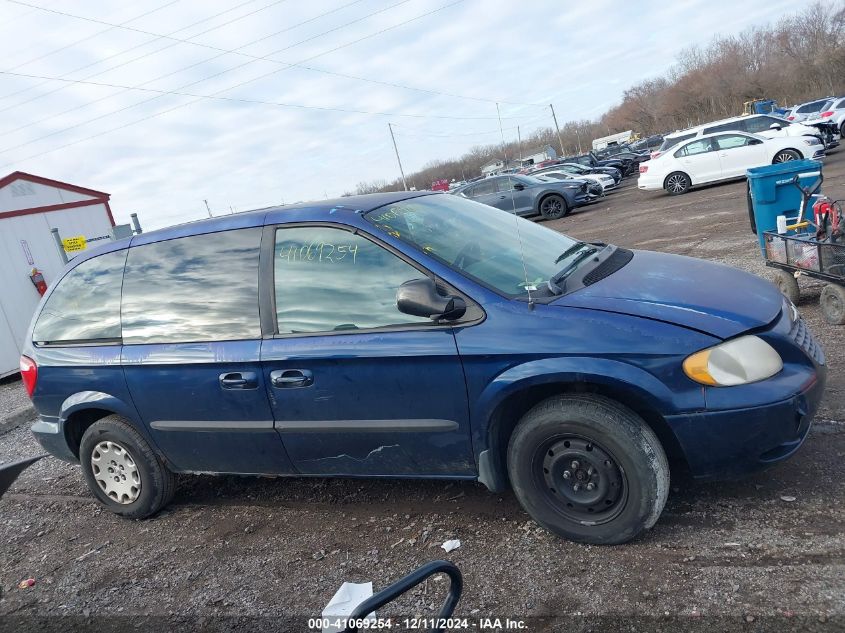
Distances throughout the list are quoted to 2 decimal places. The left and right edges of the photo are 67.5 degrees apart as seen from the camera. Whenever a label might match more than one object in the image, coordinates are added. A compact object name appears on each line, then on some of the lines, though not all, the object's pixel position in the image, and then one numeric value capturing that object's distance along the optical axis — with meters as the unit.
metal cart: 5.08
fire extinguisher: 11.29
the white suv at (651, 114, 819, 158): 17.19
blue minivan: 2.79
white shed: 10.91
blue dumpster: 6.35
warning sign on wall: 11.66
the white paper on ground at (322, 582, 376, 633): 2.91
